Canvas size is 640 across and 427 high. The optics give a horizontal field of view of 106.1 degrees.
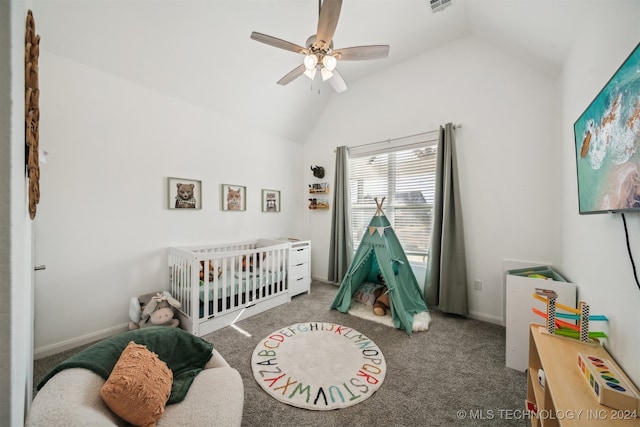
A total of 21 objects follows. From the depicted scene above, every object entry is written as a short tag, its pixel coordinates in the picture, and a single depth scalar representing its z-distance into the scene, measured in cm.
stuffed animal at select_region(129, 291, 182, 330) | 224
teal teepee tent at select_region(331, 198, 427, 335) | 264
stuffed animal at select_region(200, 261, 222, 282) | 270
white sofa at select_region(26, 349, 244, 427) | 80
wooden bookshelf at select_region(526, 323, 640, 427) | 85
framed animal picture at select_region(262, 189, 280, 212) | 381
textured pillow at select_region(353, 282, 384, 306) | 297
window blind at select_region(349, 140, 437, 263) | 318
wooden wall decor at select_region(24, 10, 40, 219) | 67
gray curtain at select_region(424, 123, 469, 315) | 275
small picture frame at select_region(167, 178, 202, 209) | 273
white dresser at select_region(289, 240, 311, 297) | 330
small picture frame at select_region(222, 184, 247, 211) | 326
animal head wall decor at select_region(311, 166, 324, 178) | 406
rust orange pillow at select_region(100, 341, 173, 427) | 95
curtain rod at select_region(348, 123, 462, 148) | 287
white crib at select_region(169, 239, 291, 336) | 233
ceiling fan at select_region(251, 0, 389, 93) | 167
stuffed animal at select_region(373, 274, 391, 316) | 275
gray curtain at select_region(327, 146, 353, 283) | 376
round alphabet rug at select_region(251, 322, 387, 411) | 159
